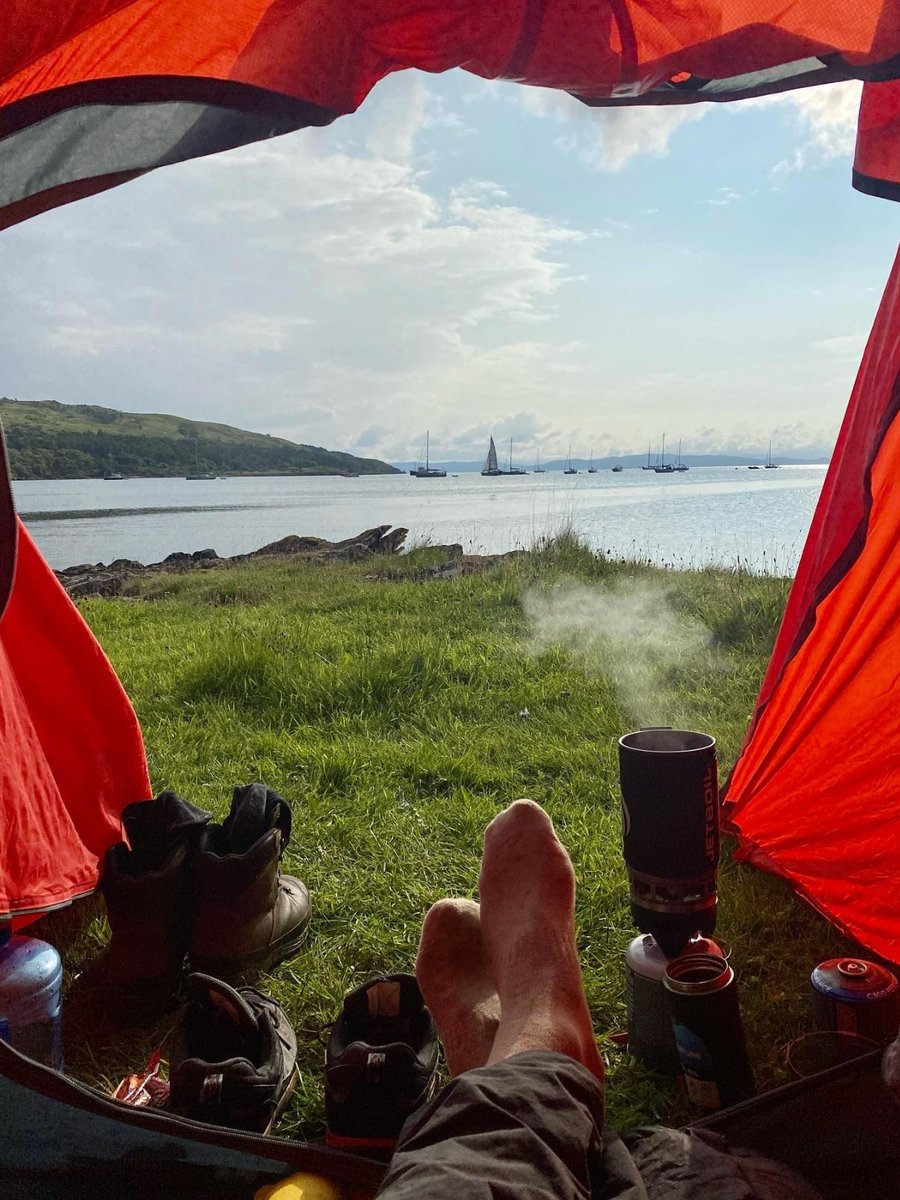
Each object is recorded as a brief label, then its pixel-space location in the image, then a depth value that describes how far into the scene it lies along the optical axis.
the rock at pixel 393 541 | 11.19
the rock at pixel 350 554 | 10.56
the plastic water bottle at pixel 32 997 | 1.43
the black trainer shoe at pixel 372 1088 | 1.28
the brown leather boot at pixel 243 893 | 1.75
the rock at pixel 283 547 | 12.73
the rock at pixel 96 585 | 9.27
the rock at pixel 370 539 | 11.43
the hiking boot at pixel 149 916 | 1.69
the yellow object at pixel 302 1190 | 1.10
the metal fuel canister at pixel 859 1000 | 1.36
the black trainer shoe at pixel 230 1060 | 1.30
